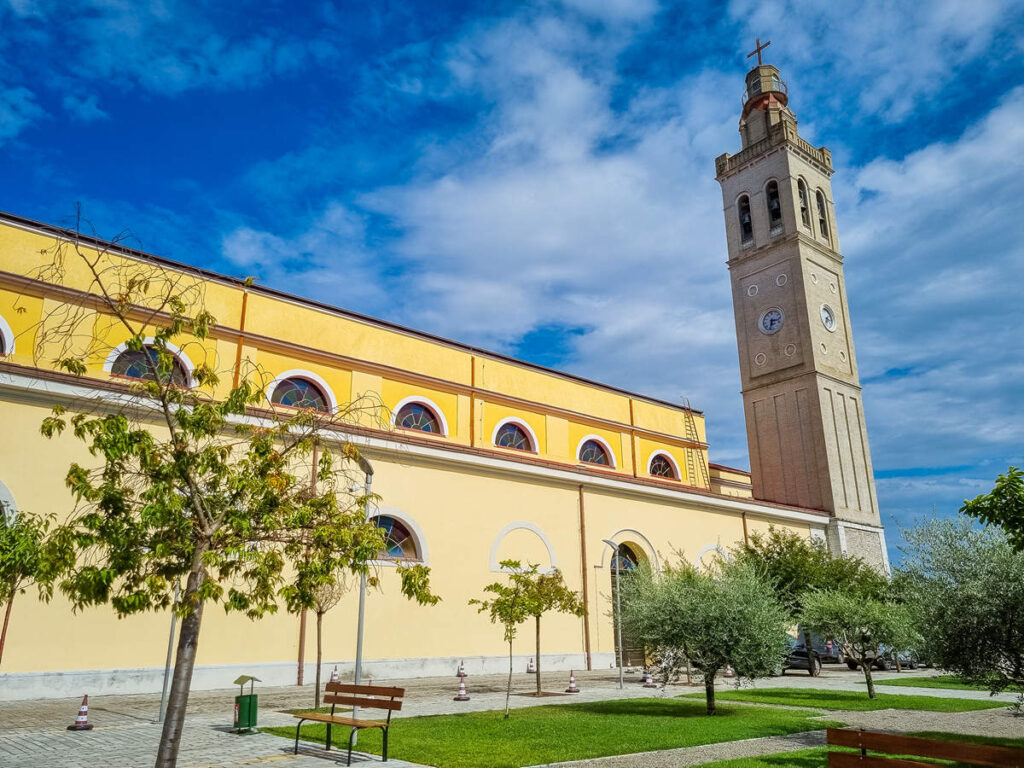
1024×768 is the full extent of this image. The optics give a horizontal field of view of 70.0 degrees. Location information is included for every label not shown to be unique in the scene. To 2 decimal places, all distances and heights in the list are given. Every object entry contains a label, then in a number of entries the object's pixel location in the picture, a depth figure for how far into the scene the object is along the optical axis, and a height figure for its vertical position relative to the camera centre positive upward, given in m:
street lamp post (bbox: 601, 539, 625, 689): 17.67 +0.10
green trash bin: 10.88 -1.37
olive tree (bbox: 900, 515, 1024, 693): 9.64 -0.01
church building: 15.65 +5.58
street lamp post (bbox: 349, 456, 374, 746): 11.67 +0.09
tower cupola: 40.59 +27.29
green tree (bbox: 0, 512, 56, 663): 6.43 +0.62
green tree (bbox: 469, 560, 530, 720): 15.56 +0.13
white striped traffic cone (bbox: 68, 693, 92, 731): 10.87 -1.47
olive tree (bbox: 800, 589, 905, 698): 16.78 -0.31
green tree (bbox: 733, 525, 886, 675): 24.86 +1.36
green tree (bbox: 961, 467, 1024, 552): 8.43 +1.12
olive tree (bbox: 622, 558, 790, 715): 13.90 -0.29
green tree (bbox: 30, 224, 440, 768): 6.24 +0.90
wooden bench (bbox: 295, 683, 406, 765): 8.71 -1.11
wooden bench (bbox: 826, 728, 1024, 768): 5.39 -1.13
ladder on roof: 33.12 +6.48
